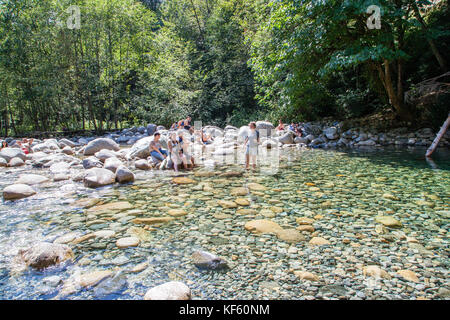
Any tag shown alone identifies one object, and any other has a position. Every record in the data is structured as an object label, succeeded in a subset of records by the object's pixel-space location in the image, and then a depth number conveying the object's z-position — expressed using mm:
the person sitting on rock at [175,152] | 8545
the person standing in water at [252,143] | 8047
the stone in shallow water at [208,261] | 2926
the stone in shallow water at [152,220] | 4223
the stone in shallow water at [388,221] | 3820
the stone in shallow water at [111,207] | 4803
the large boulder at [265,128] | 17358
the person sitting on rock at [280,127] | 16752
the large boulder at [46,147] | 14364
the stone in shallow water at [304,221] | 4012
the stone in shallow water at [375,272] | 2650
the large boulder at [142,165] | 9000
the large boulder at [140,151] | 10984
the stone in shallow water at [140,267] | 2883
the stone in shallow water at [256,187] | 6021
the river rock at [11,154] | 11508
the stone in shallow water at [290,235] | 3514
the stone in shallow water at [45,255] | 2959
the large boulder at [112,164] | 7985
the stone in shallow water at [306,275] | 2652
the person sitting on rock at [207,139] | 13620
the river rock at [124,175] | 7012
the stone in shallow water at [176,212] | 4531
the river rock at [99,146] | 12610
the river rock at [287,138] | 14909
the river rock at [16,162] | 10906
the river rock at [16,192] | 5766
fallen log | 9047
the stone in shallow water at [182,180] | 6935
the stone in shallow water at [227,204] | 4911
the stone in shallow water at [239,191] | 5680
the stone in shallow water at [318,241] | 3370
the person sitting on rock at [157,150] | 9617
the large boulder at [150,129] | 21184
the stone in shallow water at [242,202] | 5012
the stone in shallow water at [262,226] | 3812
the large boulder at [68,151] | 13523
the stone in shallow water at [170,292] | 2316
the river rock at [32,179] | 7043
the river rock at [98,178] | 6662
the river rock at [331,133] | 14688
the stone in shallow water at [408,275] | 2578
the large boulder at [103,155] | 10070
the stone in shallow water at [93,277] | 2646
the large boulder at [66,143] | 16297
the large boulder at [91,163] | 8820
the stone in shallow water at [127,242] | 3461
